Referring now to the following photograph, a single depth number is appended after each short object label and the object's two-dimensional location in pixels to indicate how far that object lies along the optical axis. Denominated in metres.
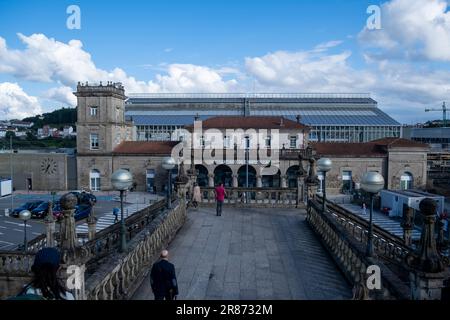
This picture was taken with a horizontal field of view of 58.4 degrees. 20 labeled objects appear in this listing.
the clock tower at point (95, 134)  44.56
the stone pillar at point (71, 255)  5.31
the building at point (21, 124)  134.50
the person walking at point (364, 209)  33.89
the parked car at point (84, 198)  33.01
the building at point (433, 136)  69.30
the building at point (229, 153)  42.75
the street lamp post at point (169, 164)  12.76
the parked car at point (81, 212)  27.60
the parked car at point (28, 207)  31.25
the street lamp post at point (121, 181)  8.30
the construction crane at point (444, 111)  124.28
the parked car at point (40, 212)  29.89
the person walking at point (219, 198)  14.13
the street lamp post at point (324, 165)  12.12
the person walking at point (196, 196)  15.95
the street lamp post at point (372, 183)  7.68
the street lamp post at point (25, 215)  15.02
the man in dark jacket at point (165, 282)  6.03
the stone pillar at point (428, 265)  5.23
